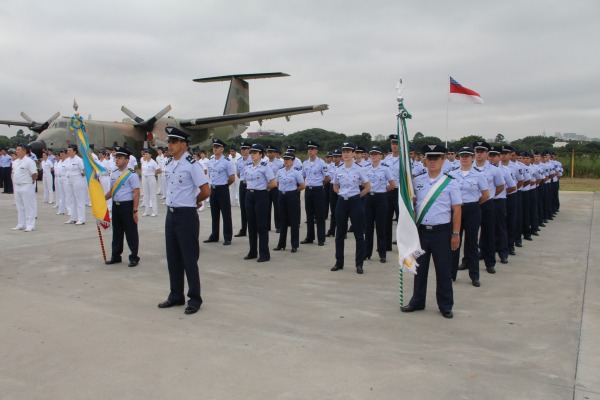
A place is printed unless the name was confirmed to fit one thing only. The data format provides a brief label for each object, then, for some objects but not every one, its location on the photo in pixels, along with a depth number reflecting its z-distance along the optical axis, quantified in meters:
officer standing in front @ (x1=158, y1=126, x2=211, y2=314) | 5.27
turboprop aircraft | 19.88
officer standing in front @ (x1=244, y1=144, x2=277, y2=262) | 7.93
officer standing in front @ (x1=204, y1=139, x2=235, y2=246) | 9.49
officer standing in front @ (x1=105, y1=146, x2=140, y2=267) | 7.33
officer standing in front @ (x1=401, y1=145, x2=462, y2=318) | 5.06
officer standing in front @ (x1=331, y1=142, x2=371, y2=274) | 7.16
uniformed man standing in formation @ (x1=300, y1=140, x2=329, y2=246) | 9.49
